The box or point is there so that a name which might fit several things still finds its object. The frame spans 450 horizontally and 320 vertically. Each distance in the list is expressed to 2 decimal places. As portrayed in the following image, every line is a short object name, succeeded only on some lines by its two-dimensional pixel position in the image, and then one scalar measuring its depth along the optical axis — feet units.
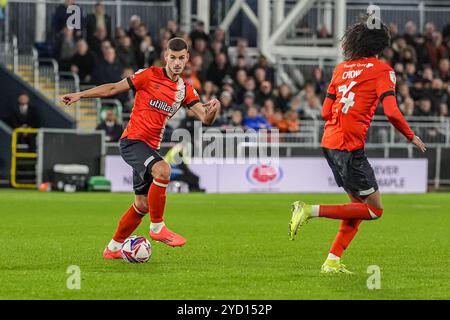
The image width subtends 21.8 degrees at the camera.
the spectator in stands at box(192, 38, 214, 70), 99.40
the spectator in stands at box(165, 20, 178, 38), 98.17
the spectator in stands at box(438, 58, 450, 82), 110.32
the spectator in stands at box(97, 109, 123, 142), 89.61
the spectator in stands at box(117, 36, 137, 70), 96.07
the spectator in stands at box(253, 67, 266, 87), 101.09
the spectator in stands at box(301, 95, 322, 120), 100.68
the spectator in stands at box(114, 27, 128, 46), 97.09
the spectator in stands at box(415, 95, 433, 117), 103.86
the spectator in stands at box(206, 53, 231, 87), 99.09
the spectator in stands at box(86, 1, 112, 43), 96.84
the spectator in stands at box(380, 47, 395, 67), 108.39
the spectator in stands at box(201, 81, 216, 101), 93.44
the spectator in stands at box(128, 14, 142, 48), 98.53
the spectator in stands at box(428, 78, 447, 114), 105.60
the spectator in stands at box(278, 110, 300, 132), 96.22
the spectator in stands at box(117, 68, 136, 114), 97.13
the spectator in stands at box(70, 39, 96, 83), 94.79
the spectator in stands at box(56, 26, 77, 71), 94.75
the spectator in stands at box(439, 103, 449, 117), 104.88
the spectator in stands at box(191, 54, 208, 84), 98.27
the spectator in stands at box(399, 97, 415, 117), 102.22
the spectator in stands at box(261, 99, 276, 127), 95.66
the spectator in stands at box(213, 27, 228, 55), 101.71
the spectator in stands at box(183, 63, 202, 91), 93.50
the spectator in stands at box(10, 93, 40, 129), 91.25
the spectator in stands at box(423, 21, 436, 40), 113.29
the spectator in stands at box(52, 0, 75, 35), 95.45
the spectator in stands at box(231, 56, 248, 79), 100.53
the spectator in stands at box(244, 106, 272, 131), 93.07
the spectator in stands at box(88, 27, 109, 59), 96.48
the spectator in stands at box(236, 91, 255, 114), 95.30
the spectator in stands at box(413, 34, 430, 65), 112.37
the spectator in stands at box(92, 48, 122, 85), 94.22
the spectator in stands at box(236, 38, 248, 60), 103.59
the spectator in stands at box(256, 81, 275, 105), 99.60
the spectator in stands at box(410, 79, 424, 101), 105.81
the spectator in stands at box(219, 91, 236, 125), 94.66
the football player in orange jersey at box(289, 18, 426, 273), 33.99
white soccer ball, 37.01
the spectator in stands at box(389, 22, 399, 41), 112.06
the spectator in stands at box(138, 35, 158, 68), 96.22
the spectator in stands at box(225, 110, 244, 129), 92.07
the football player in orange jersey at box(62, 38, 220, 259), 37.93
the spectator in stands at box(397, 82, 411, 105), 104.68
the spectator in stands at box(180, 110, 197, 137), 90.53
